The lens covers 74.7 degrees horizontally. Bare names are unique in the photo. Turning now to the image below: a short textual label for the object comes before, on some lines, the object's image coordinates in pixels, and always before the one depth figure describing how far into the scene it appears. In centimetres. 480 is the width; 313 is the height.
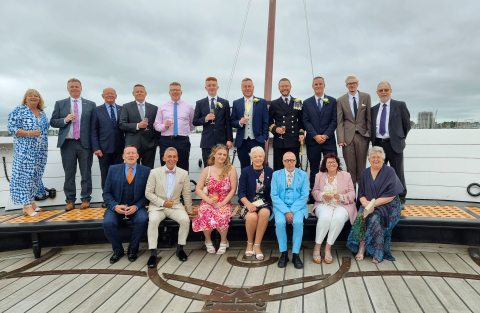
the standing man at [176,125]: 399
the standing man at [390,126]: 369
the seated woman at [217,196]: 331
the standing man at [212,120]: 400
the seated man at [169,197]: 326
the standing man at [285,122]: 394
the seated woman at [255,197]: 322
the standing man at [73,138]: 396
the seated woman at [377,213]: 310
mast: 534
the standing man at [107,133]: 399
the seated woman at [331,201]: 315
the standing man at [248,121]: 391
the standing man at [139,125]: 395
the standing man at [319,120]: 388
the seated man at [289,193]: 316
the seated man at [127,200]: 322
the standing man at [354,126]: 378
